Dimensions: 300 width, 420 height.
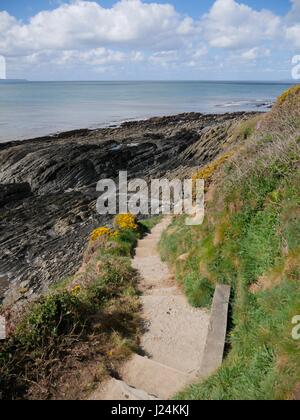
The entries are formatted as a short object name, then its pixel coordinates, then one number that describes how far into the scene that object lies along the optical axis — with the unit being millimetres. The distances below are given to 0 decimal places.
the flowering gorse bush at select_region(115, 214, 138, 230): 16172
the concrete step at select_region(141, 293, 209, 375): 7125
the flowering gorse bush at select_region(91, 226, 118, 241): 15058
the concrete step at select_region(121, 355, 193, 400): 6133
